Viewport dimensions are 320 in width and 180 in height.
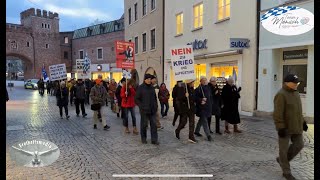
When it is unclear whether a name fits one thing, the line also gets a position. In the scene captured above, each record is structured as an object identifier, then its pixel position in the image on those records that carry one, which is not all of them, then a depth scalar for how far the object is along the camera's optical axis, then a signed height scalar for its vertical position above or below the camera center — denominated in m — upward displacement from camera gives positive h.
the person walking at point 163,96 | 10.13 -0.85
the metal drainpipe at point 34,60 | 42.71 +2.76
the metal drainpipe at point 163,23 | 16.85 +3.52
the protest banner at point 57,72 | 12.46 +0.21
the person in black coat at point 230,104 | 7.19 -0.85
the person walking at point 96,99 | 8.03 -0.77
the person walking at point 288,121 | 4.02 -0.75
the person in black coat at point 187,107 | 6.25 -0.81
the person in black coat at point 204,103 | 6.36 -0.73
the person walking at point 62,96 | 10.06 -0.83
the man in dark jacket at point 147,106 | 6.17 -0.77
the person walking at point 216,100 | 7.12 -0.73
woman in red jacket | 7.34 -0.76
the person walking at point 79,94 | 10.18 -0.76
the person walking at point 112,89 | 12.71 -0.69
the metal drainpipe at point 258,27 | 9.89 +1.97
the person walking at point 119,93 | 8.40 -0.61
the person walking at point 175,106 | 6.41 -0.91
